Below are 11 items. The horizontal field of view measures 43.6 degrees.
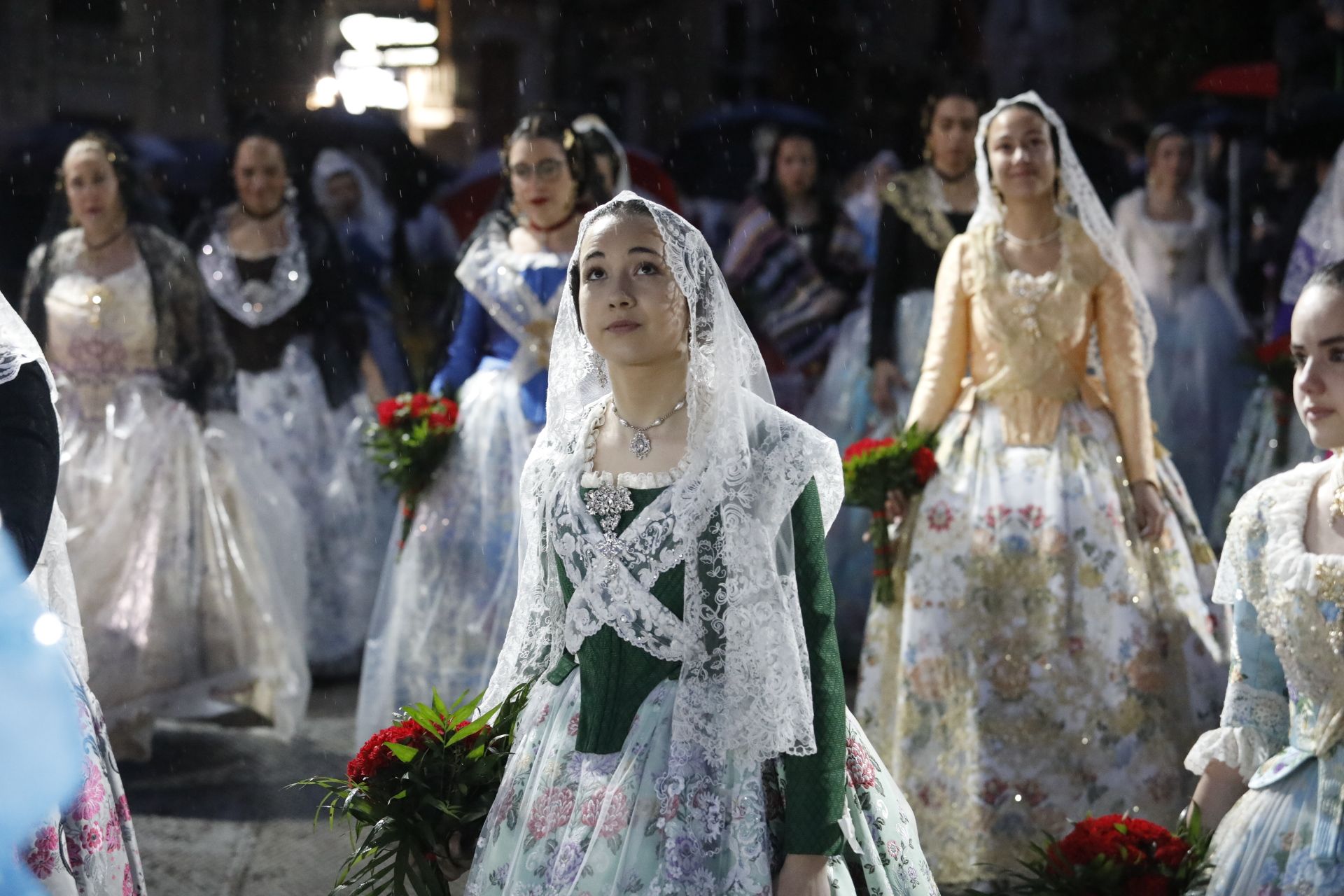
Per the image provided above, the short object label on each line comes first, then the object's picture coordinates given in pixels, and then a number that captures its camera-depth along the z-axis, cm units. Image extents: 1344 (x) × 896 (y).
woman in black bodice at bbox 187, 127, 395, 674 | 741
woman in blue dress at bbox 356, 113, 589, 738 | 551
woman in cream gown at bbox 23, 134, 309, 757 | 592
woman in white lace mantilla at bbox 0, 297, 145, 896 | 256
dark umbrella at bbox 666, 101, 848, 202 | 912
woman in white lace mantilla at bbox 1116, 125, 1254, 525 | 813
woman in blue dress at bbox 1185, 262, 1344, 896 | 274
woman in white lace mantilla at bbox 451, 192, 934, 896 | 256
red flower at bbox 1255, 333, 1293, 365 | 652
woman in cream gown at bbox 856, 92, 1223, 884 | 461
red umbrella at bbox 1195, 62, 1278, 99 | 866
